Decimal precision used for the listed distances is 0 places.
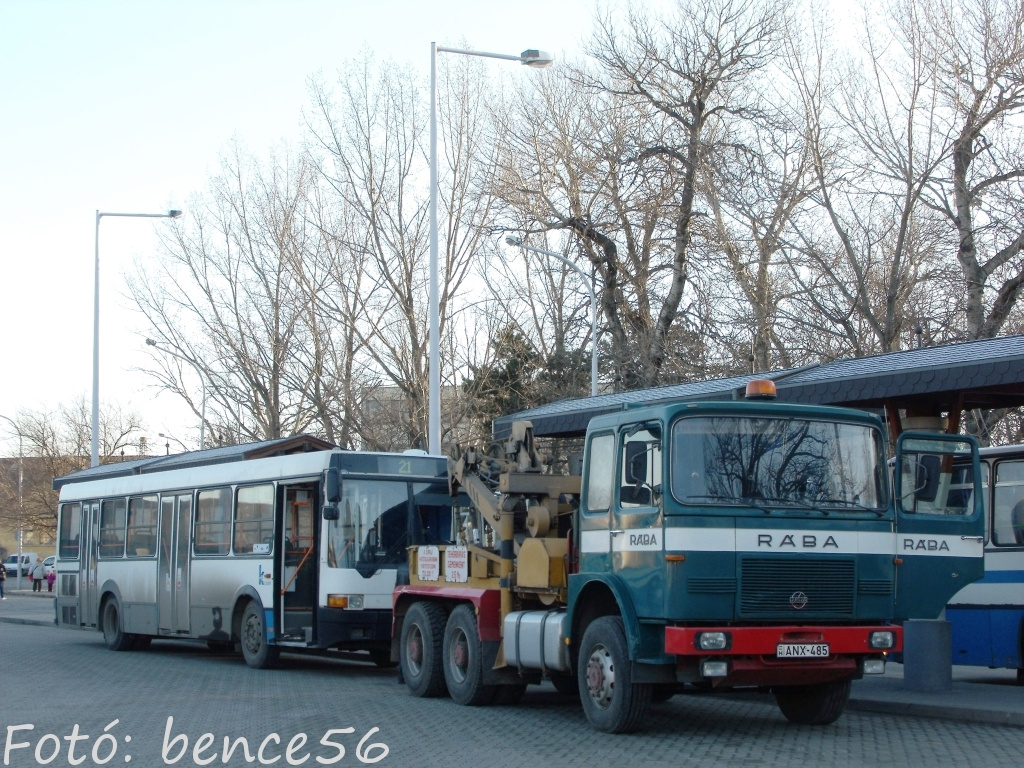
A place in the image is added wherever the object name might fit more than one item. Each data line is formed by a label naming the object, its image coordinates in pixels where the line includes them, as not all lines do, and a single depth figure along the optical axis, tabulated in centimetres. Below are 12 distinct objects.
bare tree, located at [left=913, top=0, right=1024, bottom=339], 2461
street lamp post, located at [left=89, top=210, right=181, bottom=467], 3675
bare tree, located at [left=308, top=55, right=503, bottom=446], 3312
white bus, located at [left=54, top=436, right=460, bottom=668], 1672
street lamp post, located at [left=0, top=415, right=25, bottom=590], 6138
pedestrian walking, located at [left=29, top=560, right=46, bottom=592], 5456
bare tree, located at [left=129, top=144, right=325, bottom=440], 3541
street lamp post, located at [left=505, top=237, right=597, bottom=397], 2747
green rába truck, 1020
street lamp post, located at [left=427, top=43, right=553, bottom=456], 2248
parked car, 7162
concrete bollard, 1369
